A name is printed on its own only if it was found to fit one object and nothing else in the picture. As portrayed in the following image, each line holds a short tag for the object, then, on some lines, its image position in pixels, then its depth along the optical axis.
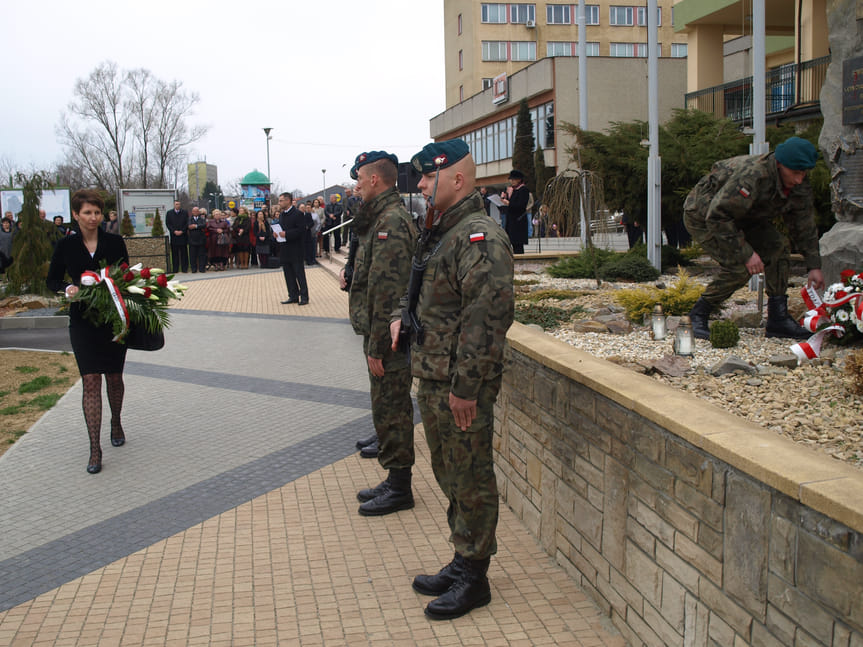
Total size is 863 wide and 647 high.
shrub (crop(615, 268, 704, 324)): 7.37
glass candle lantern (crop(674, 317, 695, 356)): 5.68
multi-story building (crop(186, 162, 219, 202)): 102.00
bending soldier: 5.83
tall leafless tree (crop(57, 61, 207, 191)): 60.08
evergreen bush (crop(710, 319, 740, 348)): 5.95
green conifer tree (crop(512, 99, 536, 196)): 47.66
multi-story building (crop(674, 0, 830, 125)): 22.22
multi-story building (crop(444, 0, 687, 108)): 65.44
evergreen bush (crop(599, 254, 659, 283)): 11.70
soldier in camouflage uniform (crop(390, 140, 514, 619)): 3.47
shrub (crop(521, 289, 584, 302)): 9.73
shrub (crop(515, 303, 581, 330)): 7.81
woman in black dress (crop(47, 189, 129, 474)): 5.98
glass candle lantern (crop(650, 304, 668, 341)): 6.57
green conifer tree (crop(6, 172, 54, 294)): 16.06
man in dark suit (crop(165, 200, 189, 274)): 23.66
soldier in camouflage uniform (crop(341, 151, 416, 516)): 4.84
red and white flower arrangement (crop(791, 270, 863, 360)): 5.19
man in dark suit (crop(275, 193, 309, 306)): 15.01
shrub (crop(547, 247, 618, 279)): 12.14
